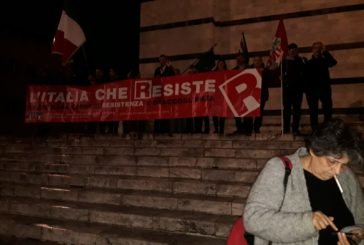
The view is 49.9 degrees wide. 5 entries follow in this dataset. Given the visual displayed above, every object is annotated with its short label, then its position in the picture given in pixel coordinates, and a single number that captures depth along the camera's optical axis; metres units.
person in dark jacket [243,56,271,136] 8.84
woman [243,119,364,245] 1.92
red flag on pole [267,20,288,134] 8.60
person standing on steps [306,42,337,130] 8.34
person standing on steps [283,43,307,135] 8.64
